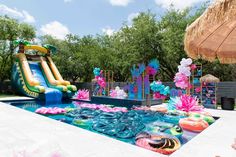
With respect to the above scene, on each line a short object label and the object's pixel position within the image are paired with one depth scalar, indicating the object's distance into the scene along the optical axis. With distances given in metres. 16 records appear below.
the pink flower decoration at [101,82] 14.48
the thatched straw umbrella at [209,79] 13.07
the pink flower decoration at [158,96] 12.46
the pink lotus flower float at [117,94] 12.97
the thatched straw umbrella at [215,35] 2.72
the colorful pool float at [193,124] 6.02
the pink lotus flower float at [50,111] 8.93
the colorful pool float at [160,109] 9.01
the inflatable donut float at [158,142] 4.38
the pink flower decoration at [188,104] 8.69
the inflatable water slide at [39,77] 13.56
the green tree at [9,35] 20.27
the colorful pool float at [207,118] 6.90
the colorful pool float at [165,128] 5.81
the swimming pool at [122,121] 5.85
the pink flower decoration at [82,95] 14.71
